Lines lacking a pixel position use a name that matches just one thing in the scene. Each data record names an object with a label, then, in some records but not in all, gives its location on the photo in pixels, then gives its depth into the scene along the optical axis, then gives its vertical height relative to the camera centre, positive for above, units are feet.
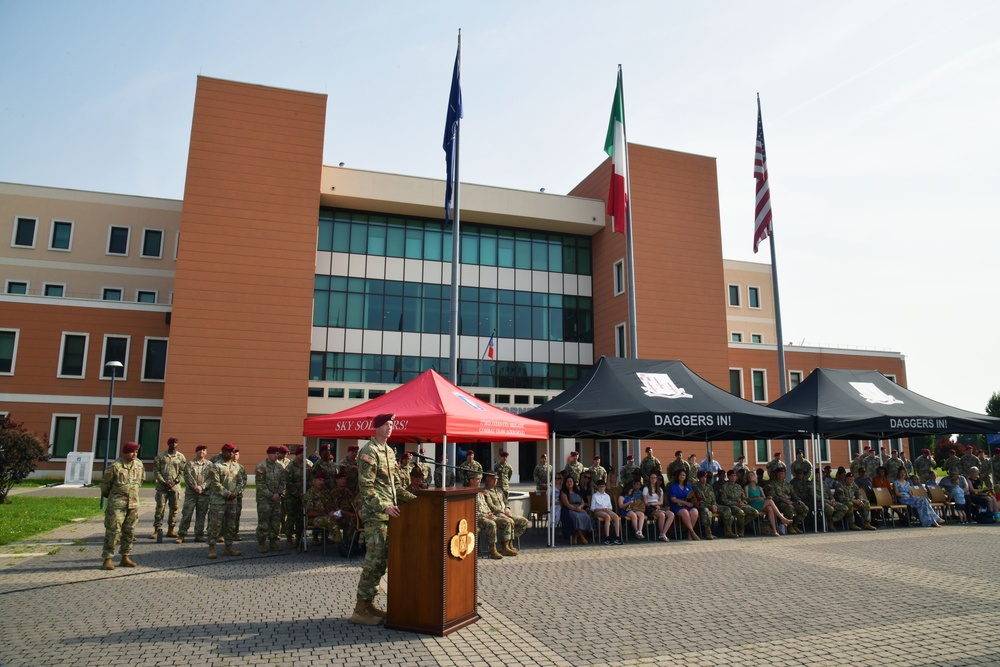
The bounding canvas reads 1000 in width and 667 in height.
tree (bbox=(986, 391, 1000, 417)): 207.72 +12.32
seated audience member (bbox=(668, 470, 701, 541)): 43.27 -4.12
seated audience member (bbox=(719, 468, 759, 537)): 44.83 -4.28
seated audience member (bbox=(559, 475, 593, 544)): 41.81 -4.93
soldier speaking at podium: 20.58 -2.22
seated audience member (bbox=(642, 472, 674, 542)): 43.01 -4.40
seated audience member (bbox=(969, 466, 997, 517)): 51.90 -4.22
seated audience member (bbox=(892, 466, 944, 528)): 50.30 -4.53
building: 101.86 +26.61
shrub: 57.93 -1.50
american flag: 67.26 +24.91
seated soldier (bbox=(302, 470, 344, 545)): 35.40 -3.98
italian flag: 59.00 +25.70
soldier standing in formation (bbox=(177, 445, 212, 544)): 38.88 -3.27
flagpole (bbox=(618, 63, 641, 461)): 61.16 +14.06
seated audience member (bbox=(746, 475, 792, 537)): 45.78 -4.55
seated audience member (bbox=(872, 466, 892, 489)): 52.29 -2.95
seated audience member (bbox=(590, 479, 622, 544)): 41.77 -4.53
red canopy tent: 34.14 +1.15
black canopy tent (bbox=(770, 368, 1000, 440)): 49.01 +2.68
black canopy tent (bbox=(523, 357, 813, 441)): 41.88 +2.29
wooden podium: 19.70 -3.97
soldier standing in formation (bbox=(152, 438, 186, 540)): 41.04 -2.61
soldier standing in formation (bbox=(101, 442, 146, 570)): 30.60 -3.17
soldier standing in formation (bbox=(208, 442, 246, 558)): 35.17 -3.50
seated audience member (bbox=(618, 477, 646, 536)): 42.65 -4.38
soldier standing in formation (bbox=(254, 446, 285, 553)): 37.27 -3.64
